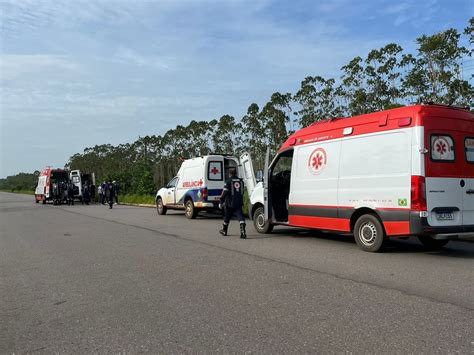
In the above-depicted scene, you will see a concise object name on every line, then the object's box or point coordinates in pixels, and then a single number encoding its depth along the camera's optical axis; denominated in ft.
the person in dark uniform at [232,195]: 39.09
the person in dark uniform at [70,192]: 110.11
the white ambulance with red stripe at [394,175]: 26.89
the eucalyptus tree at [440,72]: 59.88
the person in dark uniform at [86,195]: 115.14
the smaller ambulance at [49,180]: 114.83
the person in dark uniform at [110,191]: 89.30
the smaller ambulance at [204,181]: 58.29
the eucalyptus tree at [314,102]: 91.35
